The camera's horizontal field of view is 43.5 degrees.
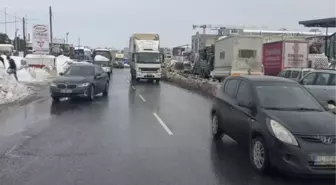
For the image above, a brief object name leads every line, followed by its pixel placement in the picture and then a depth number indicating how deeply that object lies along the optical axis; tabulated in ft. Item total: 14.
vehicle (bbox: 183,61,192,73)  167.69
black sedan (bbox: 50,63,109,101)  57.16
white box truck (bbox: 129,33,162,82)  110.73
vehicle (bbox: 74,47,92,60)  234.70
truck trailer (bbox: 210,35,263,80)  90.99
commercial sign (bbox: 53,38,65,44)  297.61
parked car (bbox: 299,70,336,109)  45.37
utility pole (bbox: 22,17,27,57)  265.79
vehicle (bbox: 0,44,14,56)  142.61
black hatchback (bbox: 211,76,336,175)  20.06
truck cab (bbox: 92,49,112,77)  135.00
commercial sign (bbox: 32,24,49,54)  108.17
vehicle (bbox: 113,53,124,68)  279.90
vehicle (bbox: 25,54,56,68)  139.95
